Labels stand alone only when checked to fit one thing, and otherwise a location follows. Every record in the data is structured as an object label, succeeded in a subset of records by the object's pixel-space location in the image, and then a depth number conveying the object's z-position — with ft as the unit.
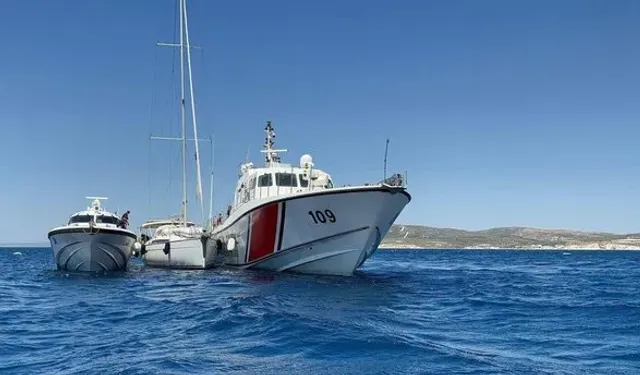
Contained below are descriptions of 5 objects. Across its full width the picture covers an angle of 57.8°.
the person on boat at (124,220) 120.47
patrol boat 82.84
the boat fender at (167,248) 115.27
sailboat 110.11
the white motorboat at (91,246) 98.68
